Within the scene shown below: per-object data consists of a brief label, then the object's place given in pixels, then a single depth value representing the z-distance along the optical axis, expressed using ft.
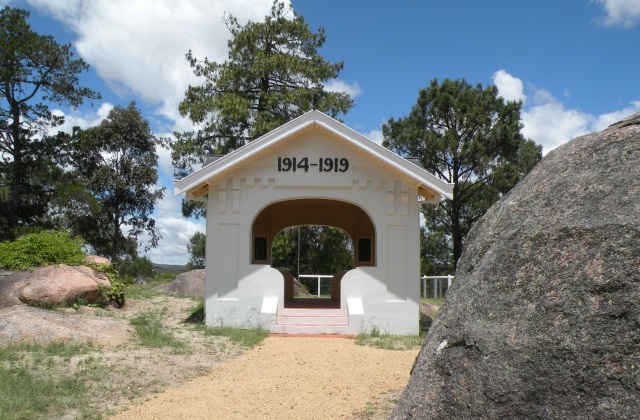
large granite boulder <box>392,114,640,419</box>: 10.14
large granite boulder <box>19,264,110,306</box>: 44.11
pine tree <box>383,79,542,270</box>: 97.76
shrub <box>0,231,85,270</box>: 48.85
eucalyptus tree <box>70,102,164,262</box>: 109.29
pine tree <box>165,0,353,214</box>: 88.79
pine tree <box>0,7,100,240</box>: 92.53
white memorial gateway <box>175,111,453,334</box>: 44.88
